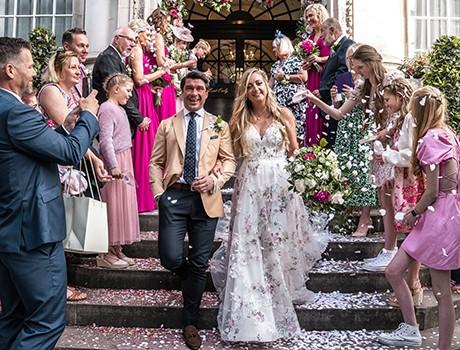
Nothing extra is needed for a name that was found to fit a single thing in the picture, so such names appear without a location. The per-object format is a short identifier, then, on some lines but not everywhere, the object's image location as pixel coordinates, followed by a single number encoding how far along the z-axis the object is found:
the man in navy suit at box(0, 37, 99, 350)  2.98
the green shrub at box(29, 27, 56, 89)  9.19
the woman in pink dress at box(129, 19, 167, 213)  6.71
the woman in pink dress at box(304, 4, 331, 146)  7.36
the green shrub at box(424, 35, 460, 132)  8.08
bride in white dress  4.30
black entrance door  12.42
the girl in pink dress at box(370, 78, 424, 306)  4.46
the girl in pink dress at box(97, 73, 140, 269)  5.20
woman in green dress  5.76
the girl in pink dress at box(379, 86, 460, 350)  3.81
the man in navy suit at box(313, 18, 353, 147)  6.66
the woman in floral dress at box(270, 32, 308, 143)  7.23
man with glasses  5.86
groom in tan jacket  4.29
